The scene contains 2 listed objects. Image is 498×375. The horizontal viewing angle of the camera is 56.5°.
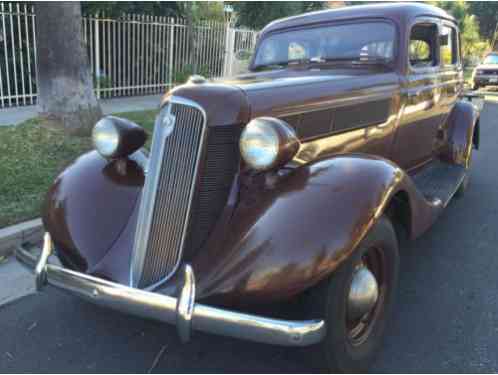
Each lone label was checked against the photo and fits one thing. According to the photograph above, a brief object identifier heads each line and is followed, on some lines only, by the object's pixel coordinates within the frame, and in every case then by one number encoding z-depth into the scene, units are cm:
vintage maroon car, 192
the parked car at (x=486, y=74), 1764
